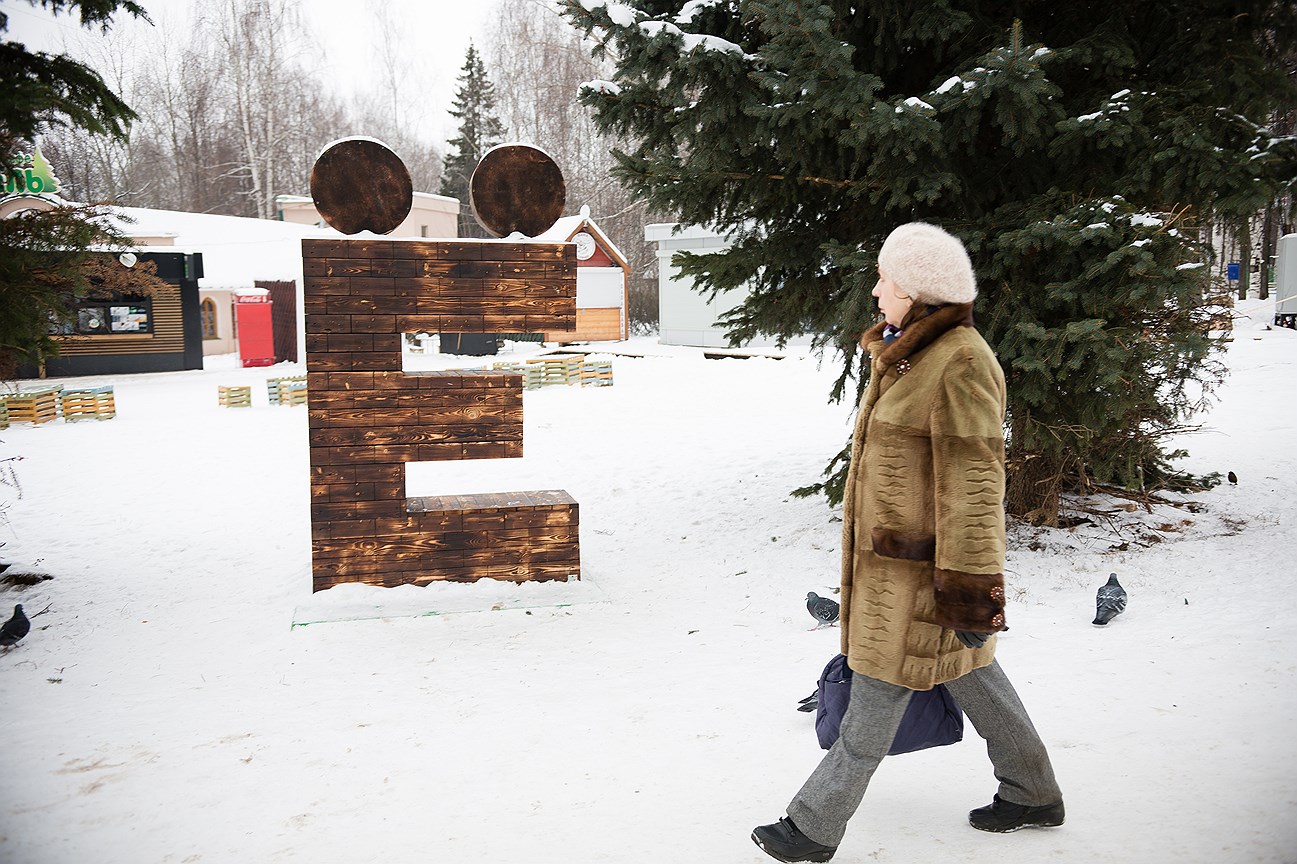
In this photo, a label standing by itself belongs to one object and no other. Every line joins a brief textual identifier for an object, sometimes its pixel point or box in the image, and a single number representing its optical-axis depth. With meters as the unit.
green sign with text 21.52
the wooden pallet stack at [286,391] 17.61
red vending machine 25.42
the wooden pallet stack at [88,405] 15.99
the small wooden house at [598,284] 30.61
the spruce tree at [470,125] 43.34
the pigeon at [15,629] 5.40
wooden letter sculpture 6.03
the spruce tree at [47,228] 5.58
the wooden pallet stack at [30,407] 15.51
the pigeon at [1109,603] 5.30
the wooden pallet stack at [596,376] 19.55
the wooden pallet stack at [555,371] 19.34
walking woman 2.72
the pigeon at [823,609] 5.48
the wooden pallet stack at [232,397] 17.34
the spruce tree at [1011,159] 5.37
